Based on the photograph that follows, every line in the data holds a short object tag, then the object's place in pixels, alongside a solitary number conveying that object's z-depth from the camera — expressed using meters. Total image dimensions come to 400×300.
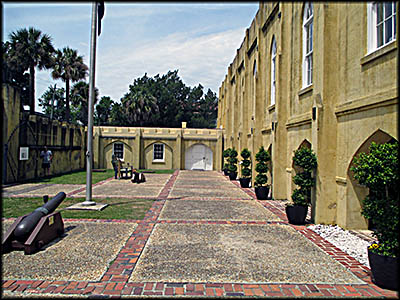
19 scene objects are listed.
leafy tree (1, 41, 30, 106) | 39.38
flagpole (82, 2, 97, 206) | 10.74
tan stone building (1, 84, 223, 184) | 27.23
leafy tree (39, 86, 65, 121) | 63.41
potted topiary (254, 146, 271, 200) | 13.34
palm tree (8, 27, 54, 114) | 23.20
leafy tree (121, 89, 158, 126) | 42.09
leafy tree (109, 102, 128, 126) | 45.75
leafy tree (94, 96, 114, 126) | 58.06
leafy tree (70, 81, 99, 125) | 34.44
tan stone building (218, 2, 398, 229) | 7.19
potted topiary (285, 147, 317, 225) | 9.02
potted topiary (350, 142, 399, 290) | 4.80
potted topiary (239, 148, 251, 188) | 17.80
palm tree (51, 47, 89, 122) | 29.58
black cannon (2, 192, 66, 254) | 6.29
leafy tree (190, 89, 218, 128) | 64.25
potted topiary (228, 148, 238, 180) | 22.35
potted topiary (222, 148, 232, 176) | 23.93
